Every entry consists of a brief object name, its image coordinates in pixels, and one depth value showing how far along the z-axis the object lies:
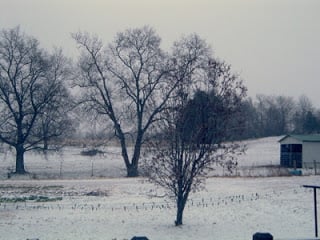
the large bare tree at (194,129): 17.44
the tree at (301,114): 97.66
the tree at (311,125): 94.00
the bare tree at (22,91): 47.97
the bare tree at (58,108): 48.62
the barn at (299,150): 52.47
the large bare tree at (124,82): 47.38
